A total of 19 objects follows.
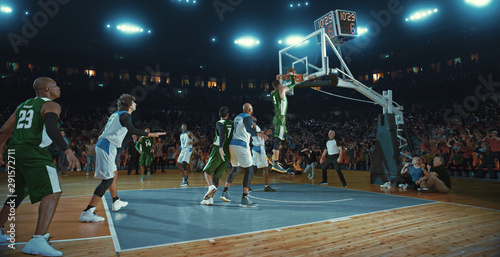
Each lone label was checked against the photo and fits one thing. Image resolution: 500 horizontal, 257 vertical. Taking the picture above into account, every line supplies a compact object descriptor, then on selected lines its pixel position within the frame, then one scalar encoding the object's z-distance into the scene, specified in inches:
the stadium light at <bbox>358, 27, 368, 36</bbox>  1224.1
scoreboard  418.3
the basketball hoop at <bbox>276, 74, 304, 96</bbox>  302.4
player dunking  262.1
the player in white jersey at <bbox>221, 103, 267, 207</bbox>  228.7
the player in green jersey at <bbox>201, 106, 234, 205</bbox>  234.5
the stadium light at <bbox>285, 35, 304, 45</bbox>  1299.2
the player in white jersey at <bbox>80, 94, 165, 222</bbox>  182.9
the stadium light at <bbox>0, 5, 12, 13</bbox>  1059.5
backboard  374.9
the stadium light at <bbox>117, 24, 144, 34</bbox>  1303.4
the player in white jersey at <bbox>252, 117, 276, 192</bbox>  330.8
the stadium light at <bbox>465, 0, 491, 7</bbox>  989.2
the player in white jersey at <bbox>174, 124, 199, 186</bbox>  393.1
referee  363.9
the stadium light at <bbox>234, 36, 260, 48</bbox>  1478.8
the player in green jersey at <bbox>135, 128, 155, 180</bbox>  449.4
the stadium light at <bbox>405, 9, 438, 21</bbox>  1130.0
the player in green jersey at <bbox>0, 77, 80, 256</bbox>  114.5
